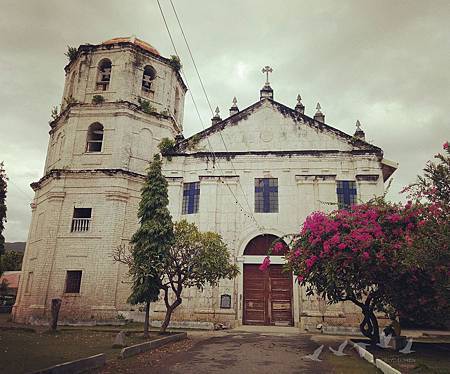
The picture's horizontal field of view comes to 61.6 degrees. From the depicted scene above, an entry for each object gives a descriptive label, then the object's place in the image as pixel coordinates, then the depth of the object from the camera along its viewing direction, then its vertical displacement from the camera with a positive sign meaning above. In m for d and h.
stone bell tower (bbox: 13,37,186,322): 21.30 +7.15
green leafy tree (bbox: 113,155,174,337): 14.93 +2.09
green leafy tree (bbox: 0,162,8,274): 22.78 +5.08
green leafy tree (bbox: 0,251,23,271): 47.38 +3.63
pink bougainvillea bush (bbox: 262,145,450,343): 9.60 +1.33
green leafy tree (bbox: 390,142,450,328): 9.12 +1.16
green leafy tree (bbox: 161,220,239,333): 15.28 +1.46
